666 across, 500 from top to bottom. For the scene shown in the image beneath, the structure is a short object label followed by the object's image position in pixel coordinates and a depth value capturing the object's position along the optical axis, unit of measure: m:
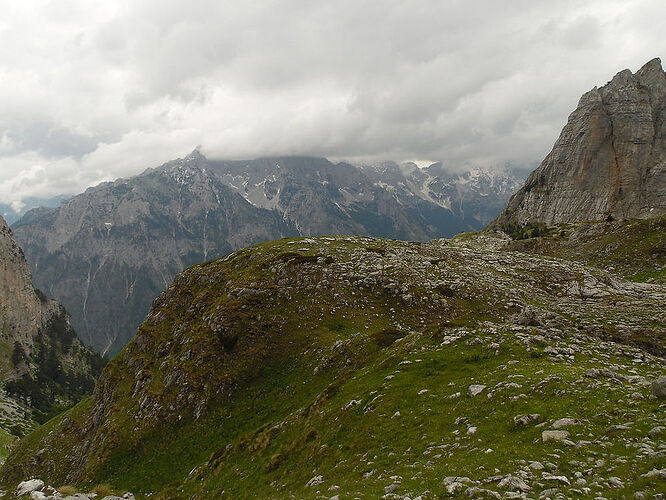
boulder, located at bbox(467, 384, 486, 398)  18.92
